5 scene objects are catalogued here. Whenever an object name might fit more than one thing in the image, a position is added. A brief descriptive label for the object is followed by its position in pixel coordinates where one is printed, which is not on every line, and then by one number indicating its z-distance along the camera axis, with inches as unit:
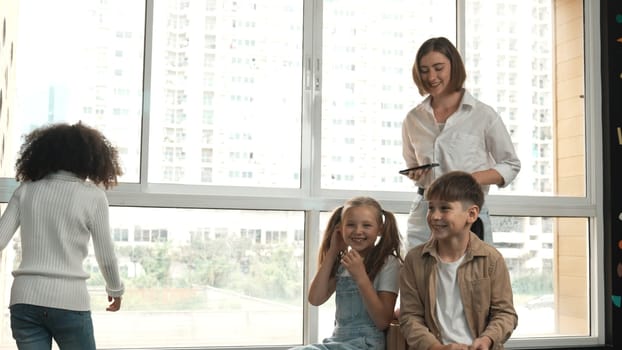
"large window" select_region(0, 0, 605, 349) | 122.0
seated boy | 86.0
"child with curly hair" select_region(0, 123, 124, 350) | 84.0
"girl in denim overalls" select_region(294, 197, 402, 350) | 92.2
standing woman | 99.7
